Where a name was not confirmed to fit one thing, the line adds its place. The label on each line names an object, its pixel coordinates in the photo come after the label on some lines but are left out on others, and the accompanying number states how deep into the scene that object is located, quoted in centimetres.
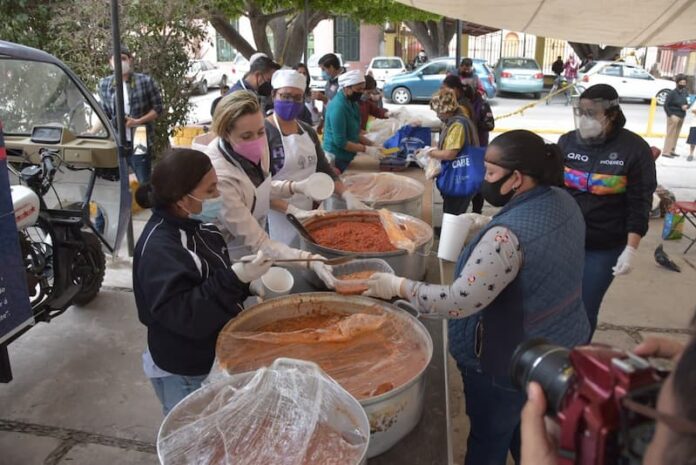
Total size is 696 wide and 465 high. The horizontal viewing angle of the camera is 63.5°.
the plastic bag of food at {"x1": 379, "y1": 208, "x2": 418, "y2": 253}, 265
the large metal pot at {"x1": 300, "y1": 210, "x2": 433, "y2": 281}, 248
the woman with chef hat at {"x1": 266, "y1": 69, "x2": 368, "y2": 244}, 341
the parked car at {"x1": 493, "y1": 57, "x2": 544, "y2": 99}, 2088
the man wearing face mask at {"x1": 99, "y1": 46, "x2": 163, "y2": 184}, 586
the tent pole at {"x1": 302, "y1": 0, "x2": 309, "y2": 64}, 765
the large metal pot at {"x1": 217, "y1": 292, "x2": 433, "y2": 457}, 154
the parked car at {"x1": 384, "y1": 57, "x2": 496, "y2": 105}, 1905
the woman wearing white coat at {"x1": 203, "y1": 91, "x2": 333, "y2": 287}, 250
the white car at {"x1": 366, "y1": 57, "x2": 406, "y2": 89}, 2230
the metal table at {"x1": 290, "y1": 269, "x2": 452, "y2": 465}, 161
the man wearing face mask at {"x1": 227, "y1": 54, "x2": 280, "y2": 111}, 507
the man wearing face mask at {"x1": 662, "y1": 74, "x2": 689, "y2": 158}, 1087
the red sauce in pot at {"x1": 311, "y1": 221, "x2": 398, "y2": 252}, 267
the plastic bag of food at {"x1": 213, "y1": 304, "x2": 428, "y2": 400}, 175
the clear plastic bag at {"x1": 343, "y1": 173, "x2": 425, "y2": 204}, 385
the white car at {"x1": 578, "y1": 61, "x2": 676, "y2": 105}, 1898
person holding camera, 68
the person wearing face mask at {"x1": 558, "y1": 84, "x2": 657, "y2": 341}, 302
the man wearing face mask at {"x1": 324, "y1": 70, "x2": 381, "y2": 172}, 510
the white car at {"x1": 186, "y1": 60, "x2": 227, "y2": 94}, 2046
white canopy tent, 414
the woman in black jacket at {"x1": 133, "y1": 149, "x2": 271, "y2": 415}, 175
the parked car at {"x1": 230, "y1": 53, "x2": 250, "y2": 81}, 2264
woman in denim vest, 178
